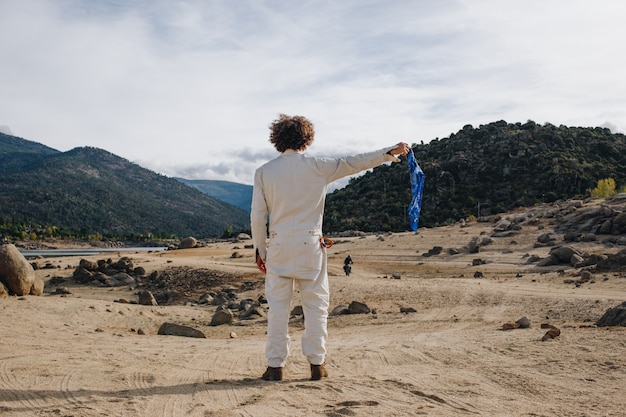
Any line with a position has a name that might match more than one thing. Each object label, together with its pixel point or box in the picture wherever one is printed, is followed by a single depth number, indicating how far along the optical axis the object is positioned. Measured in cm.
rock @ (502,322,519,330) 955
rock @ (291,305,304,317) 1342
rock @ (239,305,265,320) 1393
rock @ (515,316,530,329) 956
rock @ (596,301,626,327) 915
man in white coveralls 596
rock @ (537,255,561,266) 2112
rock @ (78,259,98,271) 2634
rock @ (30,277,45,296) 1443
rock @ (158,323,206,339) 1062
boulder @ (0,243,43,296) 1357
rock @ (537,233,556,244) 2642
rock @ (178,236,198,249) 4606
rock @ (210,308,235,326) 1327
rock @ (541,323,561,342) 810
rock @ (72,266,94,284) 2473
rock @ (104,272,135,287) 2465
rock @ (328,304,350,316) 1304
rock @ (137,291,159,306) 1700
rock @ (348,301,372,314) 1304
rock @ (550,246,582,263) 2077
